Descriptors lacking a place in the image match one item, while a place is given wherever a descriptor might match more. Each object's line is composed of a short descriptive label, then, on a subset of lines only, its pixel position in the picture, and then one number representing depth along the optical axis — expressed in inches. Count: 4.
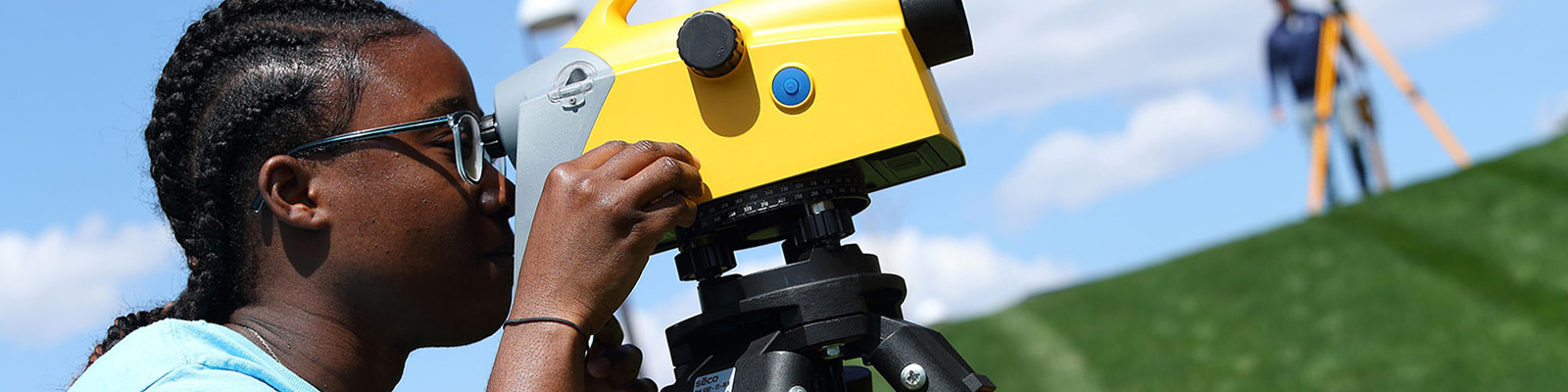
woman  58.9
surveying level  53.6
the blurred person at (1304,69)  320.8
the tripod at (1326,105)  326.0
